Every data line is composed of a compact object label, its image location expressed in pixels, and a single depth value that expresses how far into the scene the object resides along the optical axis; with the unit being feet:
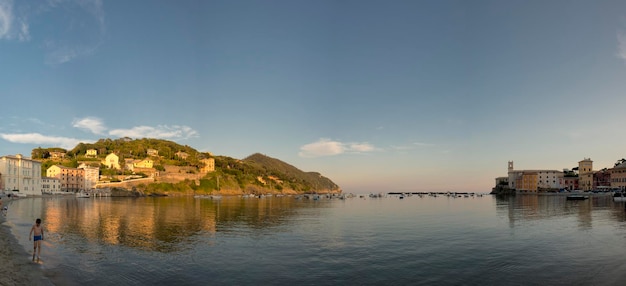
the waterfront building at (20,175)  410.52
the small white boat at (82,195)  513.21
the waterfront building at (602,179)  568.41
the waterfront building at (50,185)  516.40
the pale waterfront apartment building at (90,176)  627.83
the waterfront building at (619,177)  517.14
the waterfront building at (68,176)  587.68
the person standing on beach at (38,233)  76.74
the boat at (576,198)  416.63
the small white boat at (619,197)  374.63
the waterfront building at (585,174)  611.06
